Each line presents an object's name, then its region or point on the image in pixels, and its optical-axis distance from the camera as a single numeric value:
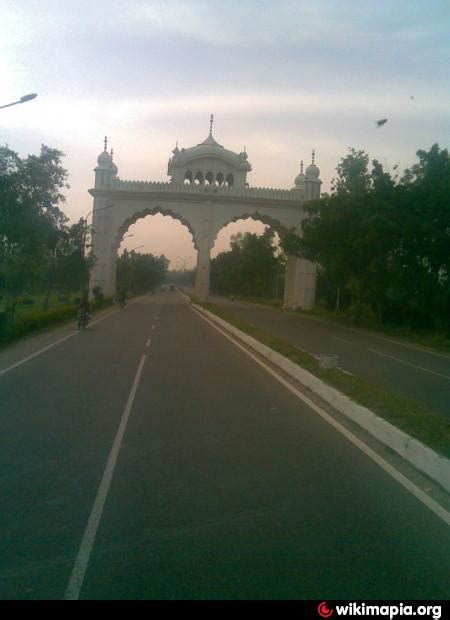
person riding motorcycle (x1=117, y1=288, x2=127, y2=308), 48.38
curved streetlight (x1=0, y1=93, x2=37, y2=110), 15.48
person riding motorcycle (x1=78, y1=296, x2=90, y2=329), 26.98
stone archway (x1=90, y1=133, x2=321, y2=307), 52.94
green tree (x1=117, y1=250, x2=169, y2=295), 80.01
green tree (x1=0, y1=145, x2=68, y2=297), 23.36
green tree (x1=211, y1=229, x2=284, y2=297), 81.50
